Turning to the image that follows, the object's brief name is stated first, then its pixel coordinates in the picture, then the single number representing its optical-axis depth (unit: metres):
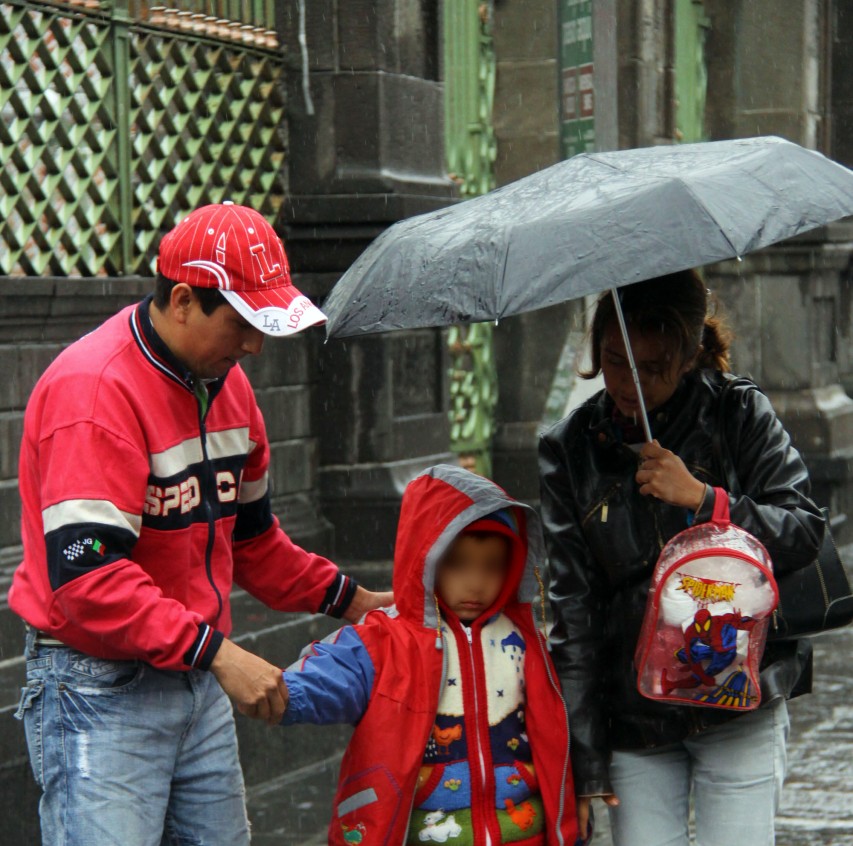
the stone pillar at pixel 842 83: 15.27
